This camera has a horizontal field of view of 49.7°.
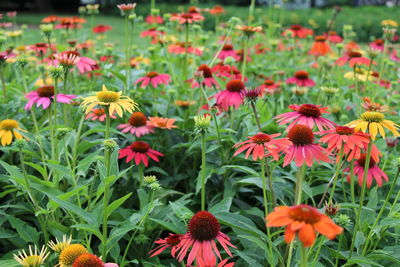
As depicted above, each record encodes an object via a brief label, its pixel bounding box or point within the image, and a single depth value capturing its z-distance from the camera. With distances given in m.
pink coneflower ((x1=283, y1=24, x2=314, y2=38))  3.59
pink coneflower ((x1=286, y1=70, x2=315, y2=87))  2.62
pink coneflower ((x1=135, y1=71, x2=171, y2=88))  2.34
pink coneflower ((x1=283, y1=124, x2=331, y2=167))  1.23
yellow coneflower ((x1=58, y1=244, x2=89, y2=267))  1.07
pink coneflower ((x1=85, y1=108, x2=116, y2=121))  2.06
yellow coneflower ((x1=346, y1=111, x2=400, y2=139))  1.33
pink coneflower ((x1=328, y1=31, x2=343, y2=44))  3.63
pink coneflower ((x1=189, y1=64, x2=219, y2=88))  2.22
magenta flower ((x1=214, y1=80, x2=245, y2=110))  1.85
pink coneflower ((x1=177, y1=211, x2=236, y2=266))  1.21
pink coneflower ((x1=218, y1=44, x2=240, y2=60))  2.85
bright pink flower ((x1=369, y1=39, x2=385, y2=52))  3.32
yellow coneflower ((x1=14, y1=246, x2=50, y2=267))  1.00
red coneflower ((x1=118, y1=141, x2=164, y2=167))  1.78
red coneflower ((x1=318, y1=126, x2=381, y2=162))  1.26
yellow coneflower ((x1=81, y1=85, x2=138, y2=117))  1.37
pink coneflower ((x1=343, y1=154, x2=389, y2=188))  1.73
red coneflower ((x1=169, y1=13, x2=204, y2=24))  2.59
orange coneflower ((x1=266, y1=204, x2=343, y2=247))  0.83
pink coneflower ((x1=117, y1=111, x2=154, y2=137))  1.92
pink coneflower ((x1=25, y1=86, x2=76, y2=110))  1.72
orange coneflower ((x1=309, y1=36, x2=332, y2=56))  3.00
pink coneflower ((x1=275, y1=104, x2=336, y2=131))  1.42
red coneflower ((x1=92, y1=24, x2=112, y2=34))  3.58
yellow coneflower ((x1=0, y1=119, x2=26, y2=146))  1.57
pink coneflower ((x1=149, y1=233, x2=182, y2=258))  1.31
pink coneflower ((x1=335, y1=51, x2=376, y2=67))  2.29
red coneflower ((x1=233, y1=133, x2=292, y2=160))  1.22
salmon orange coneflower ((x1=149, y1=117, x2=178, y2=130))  1.93
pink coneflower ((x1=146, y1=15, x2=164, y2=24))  3.29
